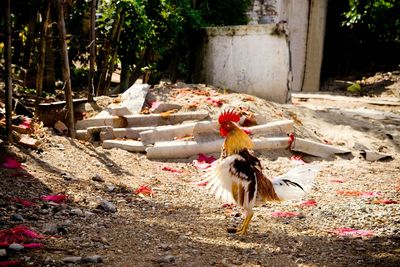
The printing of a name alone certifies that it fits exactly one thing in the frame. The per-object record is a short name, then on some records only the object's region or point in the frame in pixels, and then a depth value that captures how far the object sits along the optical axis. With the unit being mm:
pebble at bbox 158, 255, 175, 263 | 3201
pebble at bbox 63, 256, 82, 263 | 2986
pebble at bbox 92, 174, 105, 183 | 5371
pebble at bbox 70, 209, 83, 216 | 4096
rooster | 4078
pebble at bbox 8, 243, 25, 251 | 3070
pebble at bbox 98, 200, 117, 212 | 4379
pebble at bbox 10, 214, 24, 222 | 3721
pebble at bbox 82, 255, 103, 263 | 3038
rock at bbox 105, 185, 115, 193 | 5078
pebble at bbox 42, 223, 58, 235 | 3498
